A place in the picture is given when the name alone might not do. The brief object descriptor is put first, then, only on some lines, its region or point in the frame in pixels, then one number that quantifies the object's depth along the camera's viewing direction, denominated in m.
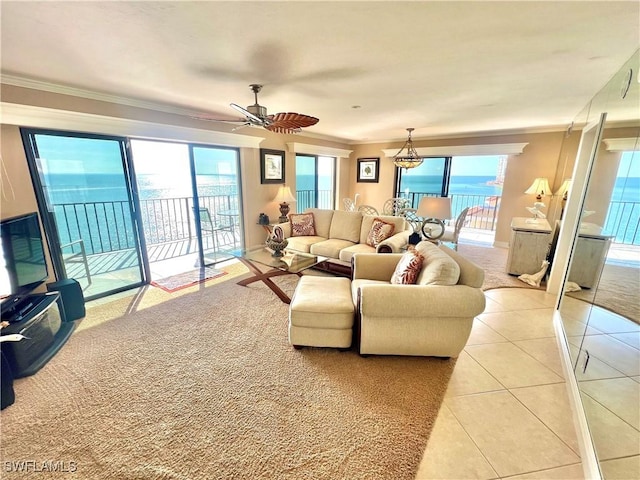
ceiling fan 2.28
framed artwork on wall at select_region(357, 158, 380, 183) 6.94
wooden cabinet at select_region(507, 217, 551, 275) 3.78
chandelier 4.95
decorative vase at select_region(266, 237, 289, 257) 3.41
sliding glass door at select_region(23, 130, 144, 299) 2.77
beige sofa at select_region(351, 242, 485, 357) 1.95
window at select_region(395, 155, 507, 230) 6.17
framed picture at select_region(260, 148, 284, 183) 4.89
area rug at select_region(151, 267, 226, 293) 3.56
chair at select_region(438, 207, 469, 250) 4.37
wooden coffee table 3.20
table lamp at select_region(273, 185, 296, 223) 5.02
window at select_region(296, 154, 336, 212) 6.08
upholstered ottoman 2.15
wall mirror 1.49
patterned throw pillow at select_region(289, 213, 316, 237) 4.52
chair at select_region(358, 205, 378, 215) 6.07
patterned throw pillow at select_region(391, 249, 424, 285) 2.26
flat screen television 2.10
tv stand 1.95
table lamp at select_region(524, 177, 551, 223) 4.63
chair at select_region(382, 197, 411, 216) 6.36
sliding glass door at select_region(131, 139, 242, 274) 3.86
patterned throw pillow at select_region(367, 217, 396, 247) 3.94
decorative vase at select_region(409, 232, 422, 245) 3.38
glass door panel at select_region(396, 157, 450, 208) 6.21
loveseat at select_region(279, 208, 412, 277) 3.88
